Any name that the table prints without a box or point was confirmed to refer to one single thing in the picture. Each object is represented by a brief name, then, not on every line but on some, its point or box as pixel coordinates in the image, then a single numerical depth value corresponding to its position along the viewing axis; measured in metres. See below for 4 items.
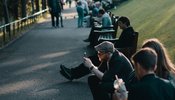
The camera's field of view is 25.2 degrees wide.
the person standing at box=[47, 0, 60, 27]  23.65
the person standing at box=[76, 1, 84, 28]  24.11
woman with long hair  4.81
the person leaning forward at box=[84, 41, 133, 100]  6.37
